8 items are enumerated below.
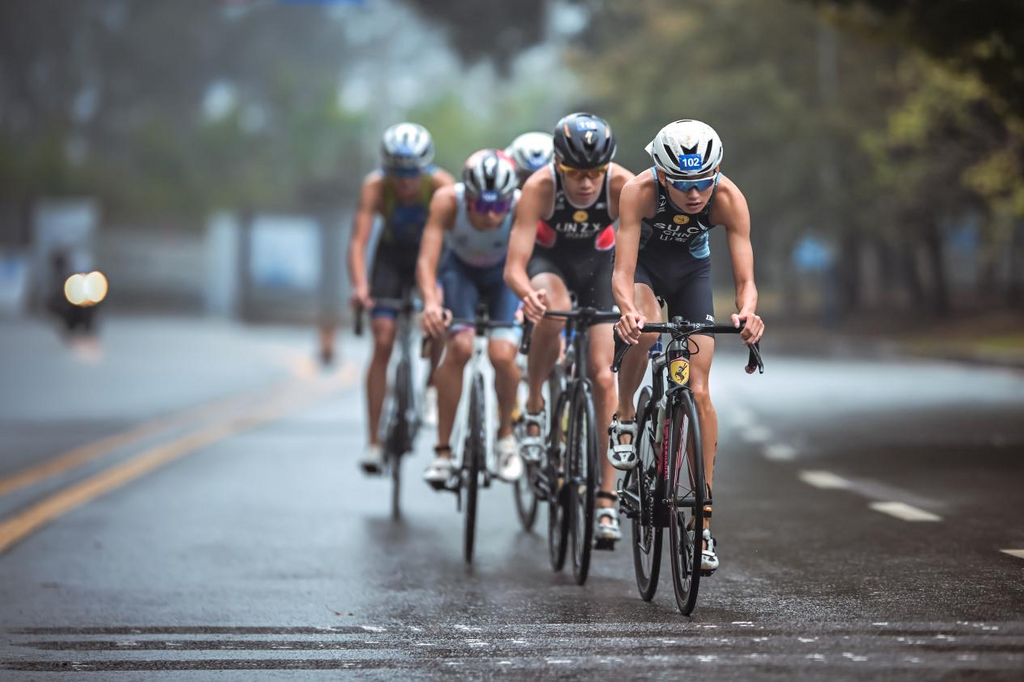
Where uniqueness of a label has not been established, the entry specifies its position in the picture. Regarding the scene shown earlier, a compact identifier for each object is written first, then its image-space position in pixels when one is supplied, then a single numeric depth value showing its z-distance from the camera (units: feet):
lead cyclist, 49.39
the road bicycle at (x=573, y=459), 54.85
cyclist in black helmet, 55.77
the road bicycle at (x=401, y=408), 75.10
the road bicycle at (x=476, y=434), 61.57
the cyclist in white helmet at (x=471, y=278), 62.95
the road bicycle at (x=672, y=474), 47.73
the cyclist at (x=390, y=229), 72.49
